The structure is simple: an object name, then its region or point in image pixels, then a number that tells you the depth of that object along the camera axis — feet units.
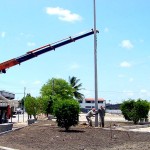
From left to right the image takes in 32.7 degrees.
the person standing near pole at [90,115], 58.56
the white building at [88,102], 363.68
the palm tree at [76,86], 205.73
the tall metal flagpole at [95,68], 58.76
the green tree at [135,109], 70.98
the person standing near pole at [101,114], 57.48
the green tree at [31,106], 101.97
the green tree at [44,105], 108.46
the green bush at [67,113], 46.76
